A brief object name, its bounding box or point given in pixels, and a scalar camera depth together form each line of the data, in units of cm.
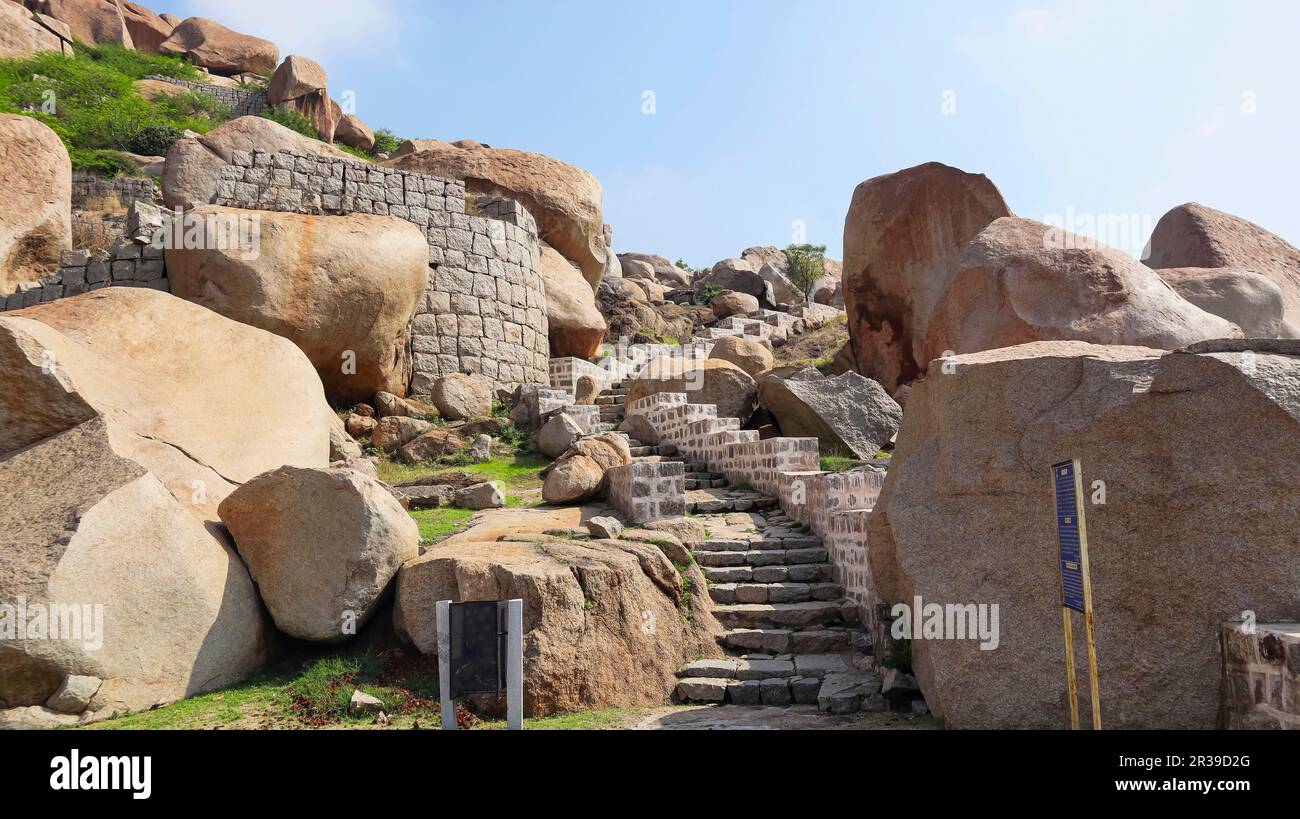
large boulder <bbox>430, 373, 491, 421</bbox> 1330
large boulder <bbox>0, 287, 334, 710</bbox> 533
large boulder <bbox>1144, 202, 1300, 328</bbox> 1419
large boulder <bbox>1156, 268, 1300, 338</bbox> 1232
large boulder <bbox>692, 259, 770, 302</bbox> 3048
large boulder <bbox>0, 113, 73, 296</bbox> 1297
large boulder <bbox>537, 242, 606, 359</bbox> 1742
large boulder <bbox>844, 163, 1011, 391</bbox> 1374
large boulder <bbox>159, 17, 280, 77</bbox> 3538
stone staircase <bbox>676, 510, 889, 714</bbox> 628
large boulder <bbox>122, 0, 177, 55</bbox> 3588
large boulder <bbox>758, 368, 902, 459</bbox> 1183
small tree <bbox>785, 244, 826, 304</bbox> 3212
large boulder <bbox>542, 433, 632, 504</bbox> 945
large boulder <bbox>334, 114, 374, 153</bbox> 3347
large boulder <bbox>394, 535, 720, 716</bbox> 593
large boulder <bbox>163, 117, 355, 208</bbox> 1482
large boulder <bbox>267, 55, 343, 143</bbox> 3172
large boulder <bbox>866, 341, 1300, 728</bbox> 476
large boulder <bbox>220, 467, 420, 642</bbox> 615
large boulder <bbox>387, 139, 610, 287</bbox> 1819
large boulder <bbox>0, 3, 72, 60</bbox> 2877
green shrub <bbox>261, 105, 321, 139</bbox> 2995
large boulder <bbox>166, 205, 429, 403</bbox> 1121
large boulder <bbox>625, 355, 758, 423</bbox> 1314
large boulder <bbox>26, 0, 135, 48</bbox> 3256
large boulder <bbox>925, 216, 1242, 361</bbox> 1066
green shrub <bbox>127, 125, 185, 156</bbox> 2361
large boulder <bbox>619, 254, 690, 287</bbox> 3481
